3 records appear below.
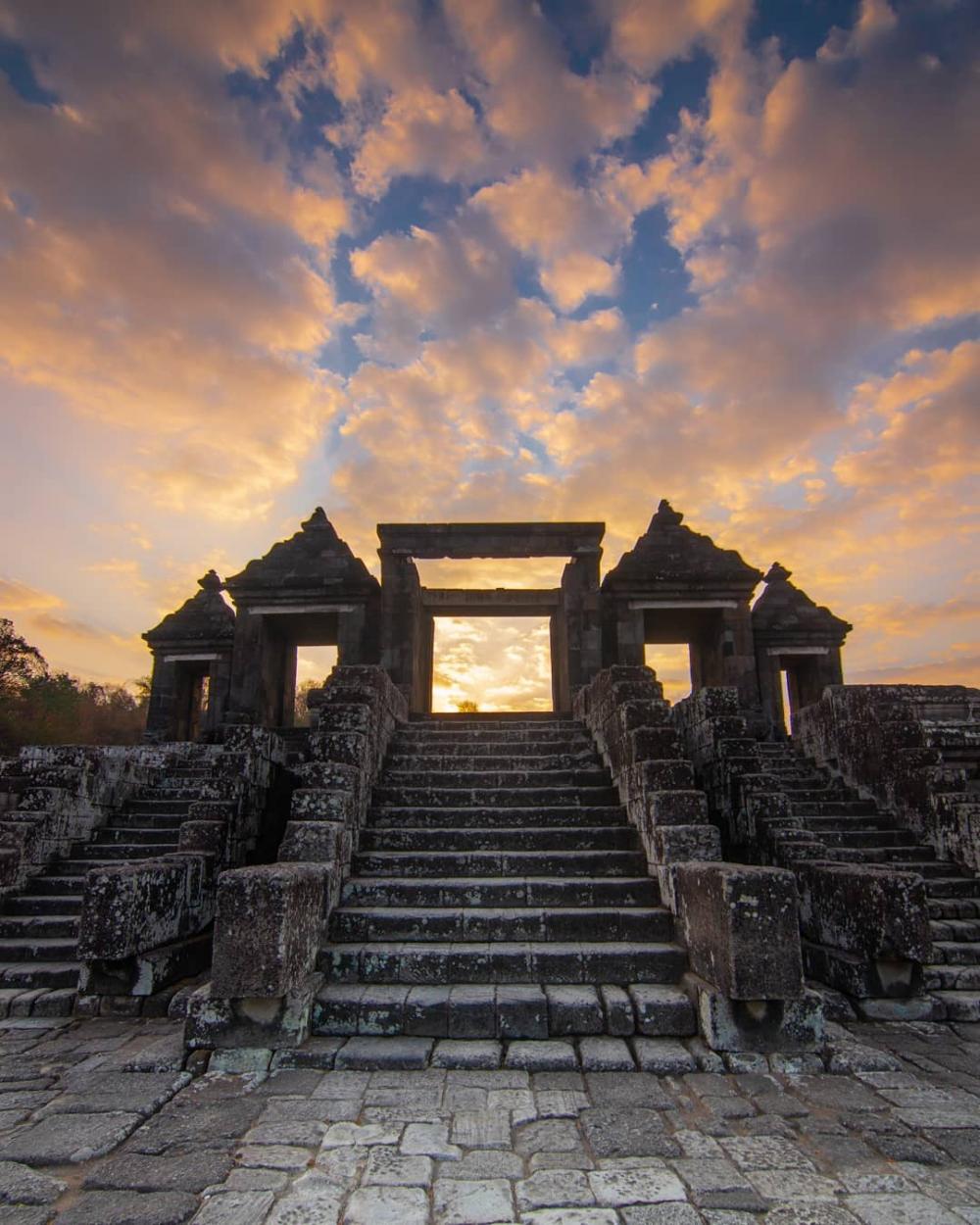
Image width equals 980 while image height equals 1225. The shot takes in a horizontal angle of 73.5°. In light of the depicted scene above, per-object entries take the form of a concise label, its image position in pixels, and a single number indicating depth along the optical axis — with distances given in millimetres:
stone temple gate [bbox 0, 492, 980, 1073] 3814
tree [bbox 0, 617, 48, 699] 21547
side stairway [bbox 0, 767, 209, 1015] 4918
